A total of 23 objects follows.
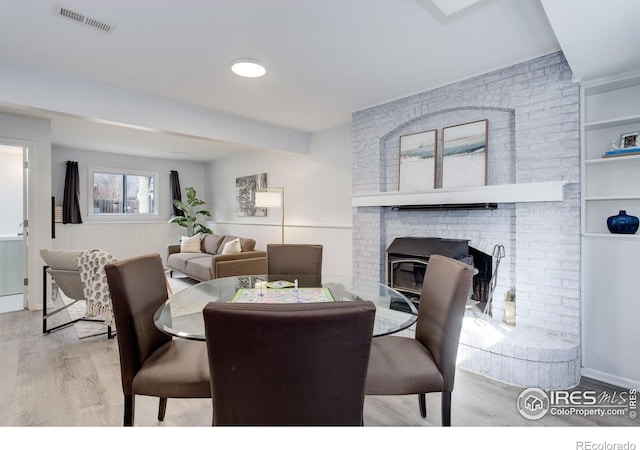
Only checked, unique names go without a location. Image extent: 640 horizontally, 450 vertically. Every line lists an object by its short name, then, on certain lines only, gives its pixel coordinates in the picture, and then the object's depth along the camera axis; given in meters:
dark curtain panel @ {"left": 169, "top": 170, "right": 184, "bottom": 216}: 7.14
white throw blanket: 2.91
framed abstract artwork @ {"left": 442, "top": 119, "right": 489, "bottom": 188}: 2.91
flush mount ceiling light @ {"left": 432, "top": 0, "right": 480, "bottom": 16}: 1.78
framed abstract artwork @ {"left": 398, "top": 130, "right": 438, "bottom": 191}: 3.25
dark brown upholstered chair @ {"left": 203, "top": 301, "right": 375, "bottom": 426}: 0.89
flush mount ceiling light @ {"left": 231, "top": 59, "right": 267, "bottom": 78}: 2.64
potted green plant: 6.78
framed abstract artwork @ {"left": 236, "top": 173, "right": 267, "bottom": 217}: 5.94
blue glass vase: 2.25
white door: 4.61
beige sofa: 4.52
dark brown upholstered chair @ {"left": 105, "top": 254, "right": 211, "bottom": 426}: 1.46
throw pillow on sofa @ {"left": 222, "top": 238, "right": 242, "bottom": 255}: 5.13
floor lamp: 4.89
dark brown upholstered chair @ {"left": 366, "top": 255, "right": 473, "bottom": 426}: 1.49
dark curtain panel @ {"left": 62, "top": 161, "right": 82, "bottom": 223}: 5.85
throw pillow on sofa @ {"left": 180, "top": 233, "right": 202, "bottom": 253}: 6.25
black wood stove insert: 2.96
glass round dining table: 1.54
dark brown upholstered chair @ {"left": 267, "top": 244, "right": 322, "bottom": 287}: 2.89
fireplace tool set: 2.81
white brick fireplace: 2.34
